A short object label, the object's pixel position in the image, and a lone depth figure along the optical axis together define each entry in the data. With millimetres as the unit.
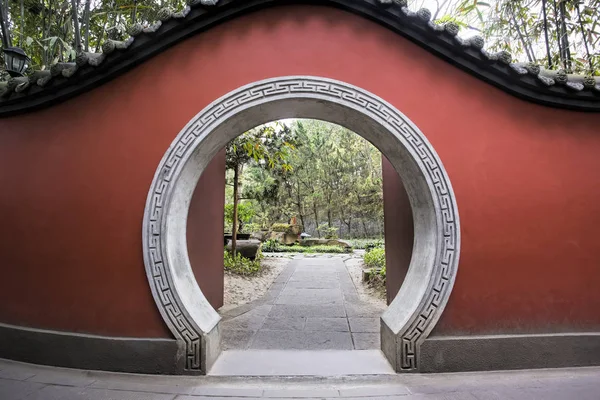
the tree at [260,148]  7137
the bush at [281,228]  15923
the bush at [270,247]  14095
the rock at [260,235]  13933
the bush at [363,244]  15188
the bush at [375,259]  8080
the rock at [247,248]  8769
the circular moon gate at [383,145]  2537
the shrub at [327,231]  17673
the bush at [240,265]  7590
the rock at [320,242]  15868
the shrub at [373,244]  14633
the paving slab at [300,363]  2527
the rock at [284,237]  15547
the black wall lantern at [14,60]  3199
